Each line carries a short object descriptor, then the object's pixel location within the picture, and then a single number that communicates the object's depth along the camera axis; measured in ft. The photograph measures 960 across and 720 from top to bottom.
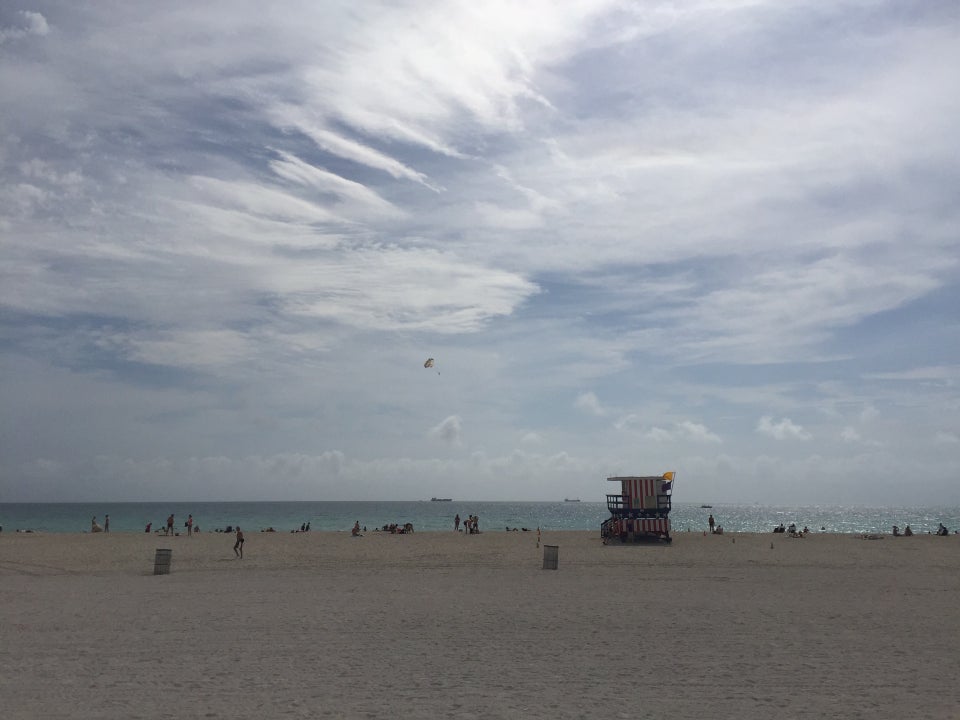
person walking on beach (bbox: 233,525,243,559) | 86.05
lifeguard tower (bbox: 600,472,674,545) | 110.22
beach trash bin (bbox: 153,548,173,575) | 70.33
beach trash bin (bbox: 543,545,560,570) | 74.38
